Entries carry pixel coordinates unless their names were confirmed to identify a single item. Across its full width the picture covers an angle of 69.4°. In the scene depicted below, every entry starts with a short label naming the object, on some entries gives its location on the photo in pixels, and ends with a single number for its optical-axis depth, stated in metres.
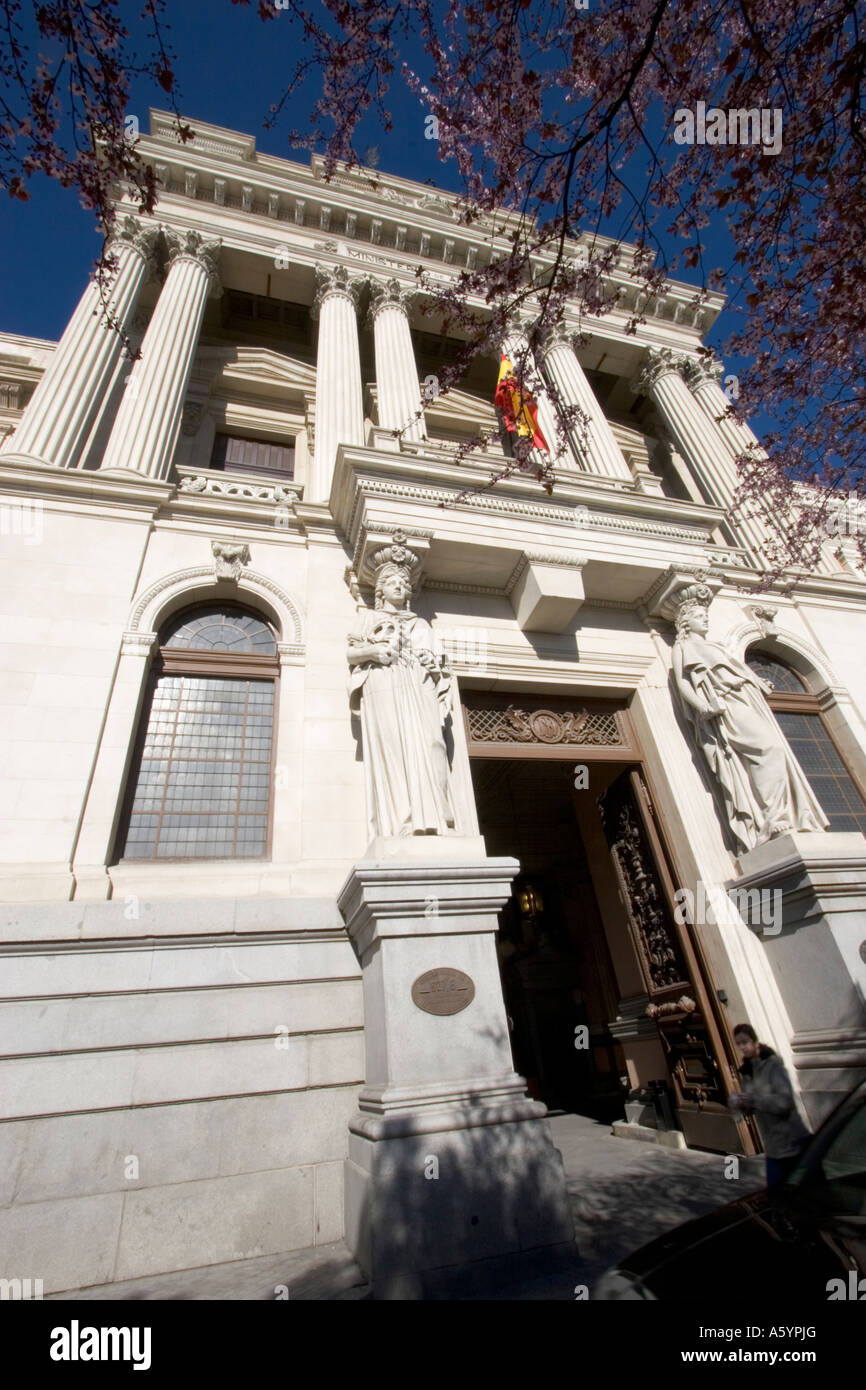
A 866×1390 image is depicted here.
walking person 5.29
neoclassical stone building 5.33
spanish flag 10.78
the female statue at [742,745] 8.61
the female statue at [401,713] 6.90
